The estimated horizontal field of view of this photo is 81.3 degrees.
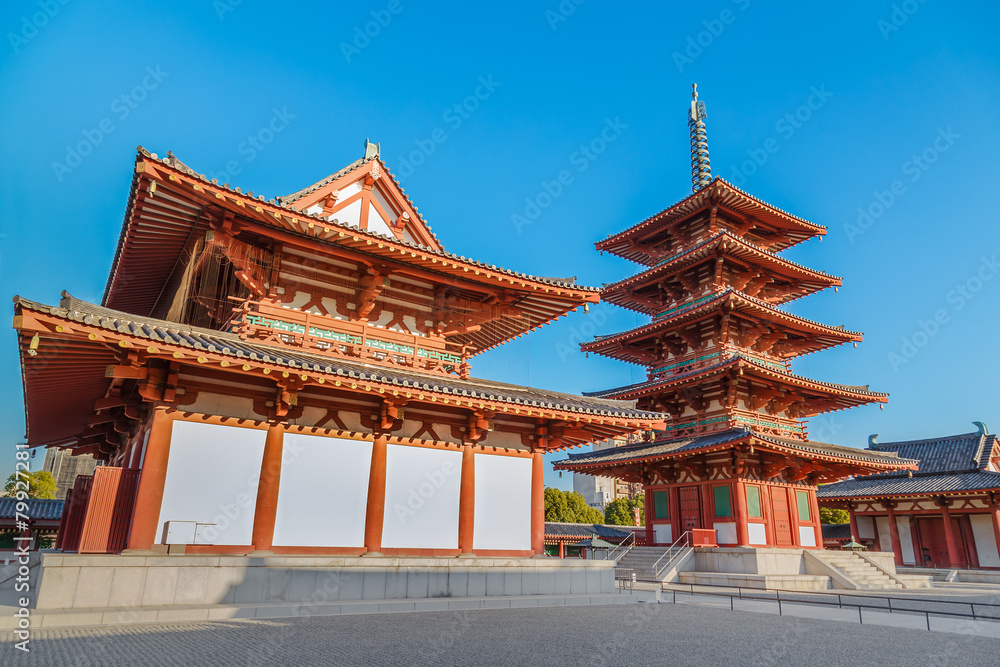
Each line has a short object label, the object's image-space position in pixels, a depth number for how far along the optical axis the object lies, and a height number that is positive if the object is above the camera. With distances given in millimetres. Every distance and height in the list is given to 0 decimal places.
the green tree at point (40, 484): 56625 +824
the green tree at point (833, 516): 56909 -298
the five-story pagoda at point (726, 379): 26562 +6192
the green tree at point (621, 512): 80125 -637
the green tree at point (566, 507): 66562 -171
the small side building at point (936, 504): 32594 +593
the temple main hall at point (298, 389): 11867 +2425
